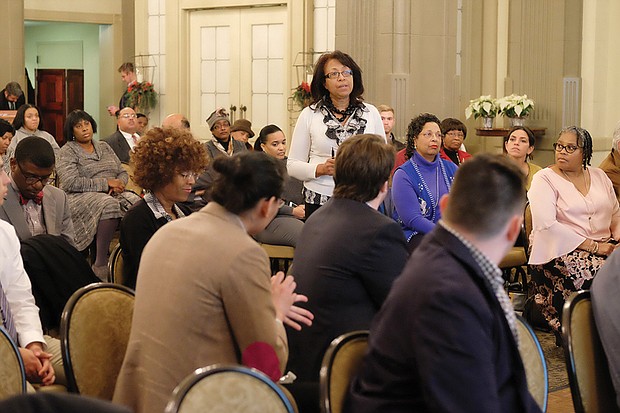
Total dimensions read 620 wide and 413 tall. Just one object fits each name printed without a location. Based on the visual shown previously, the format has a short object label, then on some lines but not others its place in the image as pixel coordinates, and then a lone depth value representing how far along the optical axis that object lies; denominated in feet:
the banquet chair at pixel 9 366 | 9.34
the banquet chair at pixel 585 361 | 9.80
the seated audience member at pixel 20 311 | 11.23
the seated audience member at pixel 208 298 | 8.73
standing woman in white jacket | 16.80
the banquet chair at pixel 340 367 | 8.16
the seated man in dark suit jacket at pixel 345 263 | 10.63
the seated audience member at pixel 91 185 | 24.62
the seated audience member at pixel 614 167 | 19.29
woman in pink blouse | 18.25
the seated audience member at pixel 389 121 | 27.66
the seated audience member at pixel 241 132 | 30.96
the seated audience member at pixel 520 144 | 23.32
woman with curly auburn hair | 13.24
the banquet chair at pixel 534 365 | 9.63
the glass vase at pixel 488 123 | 32.99
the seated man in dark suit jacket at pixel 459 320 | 6.97
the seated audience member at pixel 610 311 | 9.76
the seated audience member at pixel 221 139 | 27.53
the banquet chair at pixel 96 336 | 10.11
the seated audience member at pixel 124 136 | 29.71
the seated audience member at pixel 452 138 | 26.53
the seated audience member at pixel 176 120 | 30.58
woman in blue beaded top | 19.25
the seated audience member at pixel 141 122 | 38.01
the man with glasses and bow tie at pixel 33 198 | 15.42
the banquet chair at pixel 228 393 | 7.22
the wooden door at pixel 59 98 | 54.03
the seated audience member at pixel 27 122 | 29.91
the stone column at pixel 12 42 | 40.60
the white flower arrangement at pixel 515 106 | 32.42
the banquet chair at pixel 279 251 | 21.61
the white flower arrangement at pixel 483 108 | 32.45
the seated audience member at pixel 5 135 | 23.68
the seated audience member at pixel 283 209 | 21.79
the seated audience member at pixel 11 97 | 37.93
